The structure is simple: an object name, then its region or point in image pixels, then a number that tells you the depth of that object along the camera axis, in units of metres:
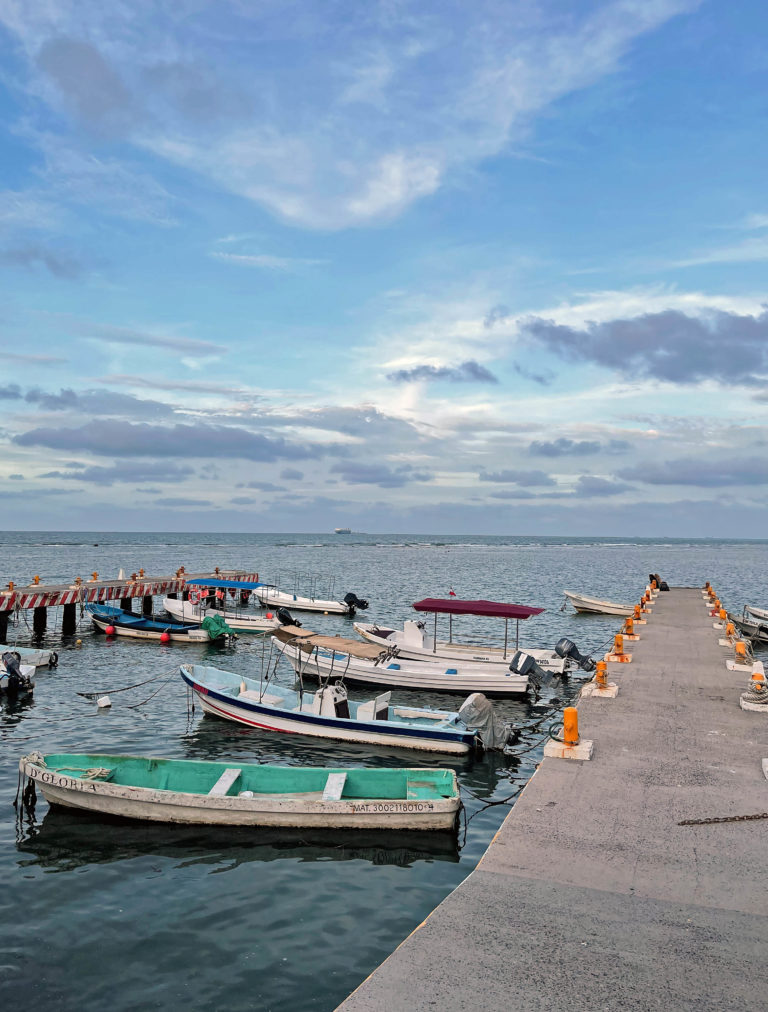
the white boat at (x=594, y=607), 56.48
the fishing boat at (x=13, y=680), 25.25
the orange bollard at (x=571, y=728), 14.04
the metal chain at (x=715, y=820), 10.84
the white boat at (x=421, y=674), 26.83
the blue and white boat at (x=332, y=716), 19.34
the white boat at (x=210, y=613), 41.38
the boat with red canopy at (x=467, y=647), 27.78
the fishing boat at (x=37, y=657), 30.48
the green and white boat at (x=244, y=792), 13.57
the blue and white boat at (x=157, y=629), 38.19
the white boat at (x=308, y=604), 55.34
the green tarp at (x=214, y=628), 37.91
